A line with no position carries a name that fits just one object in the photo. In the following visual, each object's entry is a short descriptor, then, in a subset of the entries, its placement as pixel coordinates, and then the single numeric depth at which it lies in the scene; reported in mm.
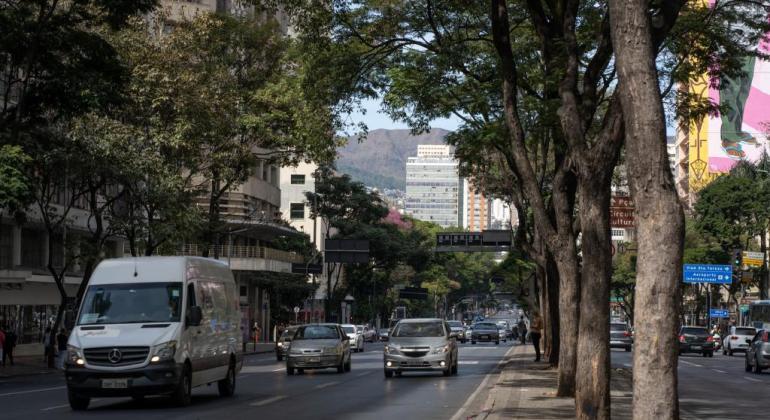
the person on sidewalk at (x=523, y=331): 74525
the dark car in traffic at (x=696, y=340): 59844
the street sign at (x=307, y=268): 72688
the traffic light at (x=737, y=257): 65562
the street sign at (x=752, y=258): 78438
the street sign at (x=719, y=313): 87438
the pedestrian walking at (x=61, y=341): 44062
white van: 19594
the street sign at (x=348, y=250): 74875
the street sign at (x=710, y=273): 81000
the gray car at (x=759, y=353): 40000
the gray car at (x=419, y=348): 32188
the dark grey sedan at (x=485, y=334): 78875
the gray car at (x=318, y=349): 34188
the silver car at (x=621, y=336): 61438
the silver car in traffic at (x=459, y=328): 80875
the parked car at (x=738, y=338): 63125
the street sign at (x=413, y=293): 120038
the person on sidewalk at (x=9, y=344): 43009
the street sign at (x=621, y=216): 32938
